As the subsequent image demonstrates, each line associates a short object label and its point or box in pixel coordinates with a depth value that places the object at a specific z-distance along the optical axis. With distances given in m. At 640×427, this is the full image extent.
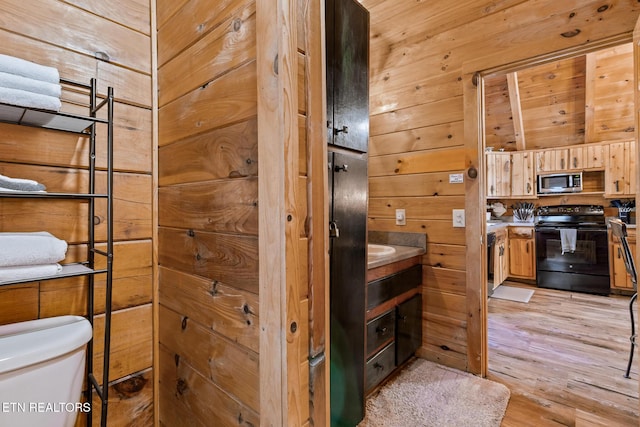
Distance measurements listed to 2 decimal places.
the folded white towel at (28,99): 0.83
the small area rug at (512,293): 4.07
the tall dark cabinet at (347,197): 1.42
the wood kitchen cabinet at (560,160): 4.63
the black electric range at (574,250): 4.09
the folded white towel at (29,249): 0.81
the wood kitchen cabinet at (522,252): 4.68
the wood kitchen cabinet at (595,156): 4.40
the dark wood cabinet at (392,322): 1.79
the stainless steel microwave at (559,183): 4.64
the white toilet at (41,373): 0.74
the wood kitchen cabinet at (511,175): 5.10
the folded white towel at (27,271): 0.81
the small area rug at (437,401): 1.70
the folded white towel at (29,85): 0.84
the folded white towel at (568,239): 4.23
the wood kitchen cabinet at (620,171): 4.20
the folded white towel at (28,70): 0.84
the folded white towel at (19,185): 0.84
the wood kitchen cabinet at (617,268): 3.89
